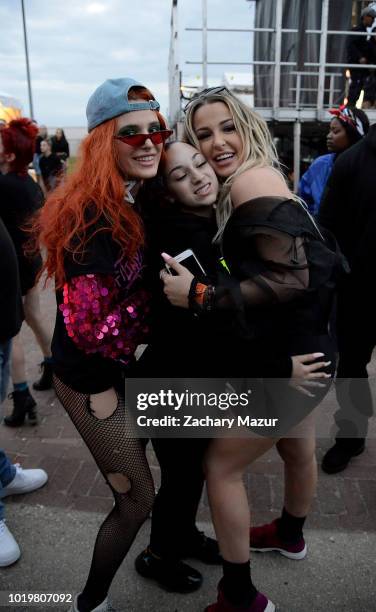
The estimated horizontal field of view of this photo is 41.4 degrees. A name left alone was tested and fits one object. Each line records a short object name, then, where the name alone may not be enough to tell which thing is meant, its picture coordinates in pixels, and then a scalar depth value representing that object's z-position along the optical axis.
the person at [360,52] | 6.88
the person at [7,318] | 2.13
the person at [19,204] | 3.10
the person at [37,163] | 11.92
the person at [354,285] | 2.54
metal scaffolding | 6.40
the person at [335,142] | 3.99
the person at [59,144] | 13.25
